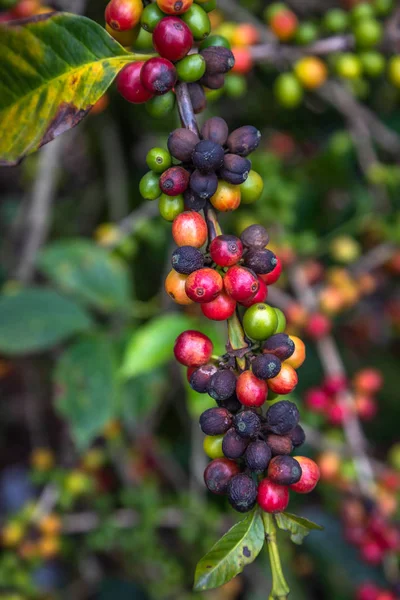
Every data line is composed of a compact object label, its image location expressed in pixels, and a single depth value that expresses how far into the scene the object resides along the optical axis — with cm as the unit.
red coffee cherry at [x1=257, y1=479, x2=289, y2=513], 41
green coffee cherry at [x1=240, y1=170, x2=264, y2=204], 45
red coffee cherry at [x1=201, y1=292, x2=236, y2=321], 42
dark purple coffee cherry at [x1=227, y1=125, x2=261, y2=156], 43
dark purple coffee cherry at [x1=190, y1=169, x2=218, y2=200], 41
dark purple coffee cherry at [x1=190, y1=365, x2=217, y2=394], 42
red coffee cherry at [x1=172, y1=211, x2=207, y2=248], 42
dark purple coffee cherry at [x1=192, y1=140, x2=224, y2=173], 41
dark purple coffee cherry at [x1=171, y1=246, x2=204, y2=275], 42
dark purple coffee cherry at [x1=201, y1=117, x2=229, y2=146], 43
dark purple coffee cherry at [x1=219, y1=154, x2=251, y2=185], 42
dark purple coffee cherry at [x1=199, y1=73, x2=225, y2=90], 44
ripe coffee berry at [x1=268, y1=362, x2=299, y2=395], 42
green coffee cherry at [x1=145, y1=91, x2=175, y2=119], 44
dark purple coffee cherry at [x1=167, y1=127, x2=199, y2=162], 42
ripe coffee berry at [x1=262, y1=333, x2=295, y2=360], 42
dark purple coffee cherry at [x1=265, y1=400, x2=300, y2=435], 41
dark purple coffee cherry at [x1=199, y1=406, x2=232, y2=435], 41
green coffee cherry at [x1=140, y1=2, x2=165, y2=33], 44
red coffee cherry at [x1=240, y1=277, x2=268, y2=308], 43
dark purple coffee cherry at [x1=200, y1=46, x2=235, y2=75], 44
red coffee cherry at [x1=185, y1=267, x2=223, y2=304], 41
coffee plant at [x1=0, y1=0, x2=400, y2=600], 42
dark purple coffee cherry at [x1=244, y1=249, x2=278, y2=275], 42
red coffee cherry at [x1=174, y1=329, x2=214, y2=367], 43
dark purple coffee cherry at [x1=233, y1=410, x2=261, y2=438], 40
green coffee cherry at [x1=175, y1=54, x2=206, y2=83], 43
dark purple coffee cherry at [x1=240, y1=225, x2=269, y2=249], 43
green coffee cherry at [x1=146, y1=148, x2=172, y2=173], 43
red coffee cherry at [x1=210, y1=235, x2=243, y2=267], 41
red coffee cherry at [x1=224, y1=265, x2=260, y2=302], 41
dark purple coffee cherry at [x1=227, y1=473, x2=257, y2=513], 40
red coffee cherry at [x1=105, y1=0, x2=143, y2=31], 43
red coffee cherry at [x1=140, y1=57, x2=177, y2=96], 42
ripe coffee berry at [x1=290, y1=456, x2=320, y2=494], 42
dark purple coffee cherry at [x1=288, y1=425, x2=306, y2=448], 42
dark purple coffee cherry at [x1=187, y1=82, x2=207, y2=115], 44
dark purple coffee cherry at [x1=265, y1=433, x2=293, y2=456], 41
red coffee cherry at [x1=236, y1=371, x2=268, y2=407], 41
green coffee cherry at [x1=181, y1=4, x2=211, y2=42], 44
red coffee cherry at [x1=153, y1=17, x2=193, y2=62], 42
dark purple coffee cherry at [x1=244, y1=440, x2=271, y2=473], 40
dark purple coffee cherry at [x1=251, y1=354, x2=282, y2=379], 40
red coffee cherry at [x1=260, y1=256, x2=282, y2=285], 44
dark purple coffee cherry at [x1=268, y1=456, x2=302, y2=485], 40
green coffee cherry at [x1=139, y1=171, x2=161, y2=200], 44
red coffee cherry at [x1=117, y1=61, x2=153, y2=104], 44
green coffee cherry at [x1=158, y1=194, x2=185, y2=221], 43
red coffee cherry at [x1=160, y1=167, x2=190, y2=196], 42
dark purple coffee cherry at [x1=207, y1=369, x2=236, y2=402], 41
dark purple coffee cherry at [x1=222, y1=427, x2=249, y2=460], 41
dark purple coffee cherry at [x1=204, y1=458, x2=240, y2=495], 41
